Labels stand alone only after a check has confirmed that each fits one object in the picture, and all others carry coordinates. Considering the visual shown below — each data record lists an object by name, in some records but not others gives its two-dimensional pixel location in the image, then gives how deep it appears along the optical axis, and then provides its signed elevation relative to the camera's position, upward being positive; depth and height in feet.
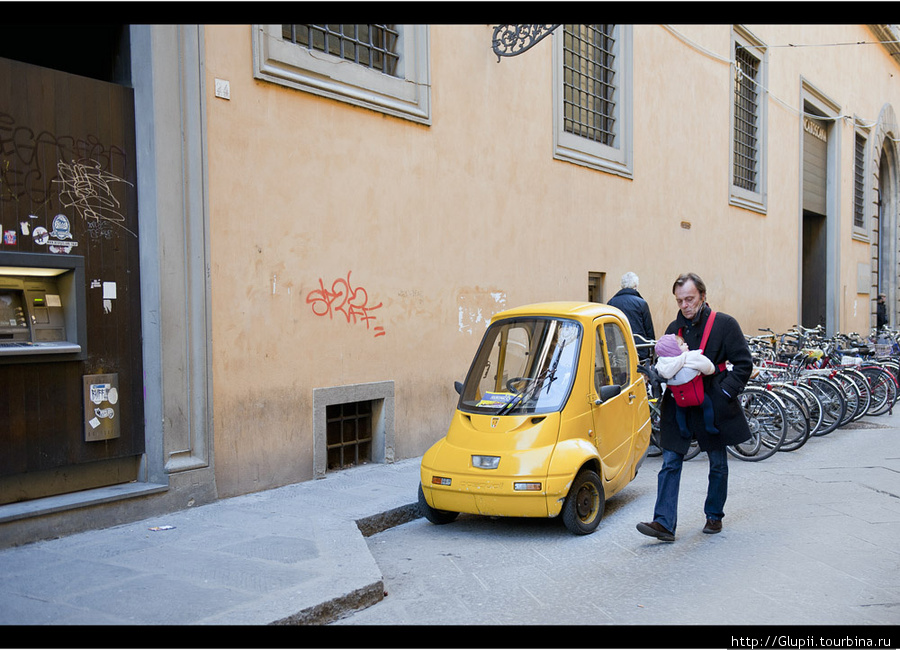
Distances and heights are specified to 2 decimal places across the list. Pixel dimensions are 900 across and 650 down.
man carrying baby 18.22 -2.76
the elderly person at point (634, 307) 31.76 -0.81
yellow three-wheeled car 19.10 -3.48
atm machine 18.31 -0.44
